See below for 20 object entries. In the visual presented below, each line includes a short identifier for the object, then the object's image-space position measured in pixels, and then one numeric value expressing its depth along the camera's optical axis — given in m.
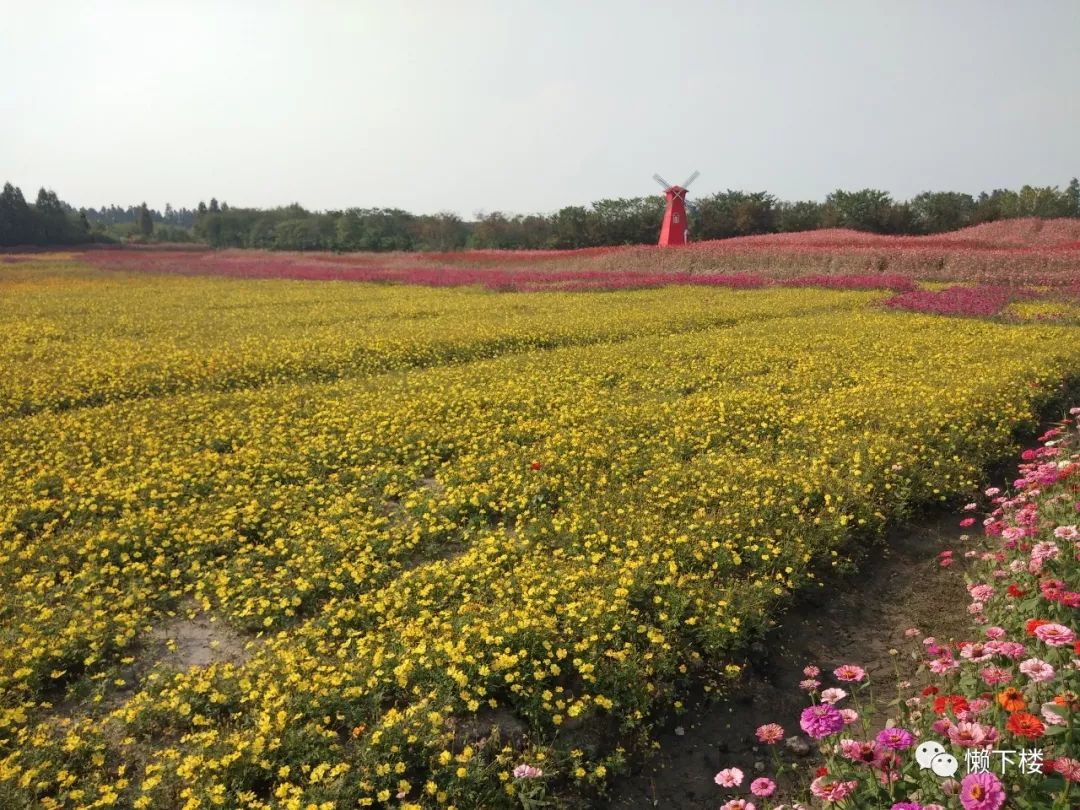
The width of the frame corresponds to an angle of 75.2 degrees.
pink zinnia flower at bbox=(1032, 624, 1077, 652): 3.01
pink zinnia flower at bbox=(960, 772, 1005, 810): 2.33
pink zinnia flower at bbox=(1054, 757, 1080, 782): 2.52
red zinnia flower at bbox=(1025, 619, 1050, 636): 3.26
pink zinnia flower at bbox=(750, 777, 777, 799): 3.14
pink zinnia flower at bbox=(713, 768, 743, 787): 3.24
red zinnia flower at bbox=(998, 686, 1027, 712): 2.73
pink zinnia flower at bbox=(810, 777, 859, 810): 2.82
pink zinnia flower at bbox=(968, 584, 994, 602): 4.48
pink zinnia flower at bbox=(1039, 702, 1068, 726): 2.98
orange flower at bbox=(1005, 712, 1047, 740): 2.52
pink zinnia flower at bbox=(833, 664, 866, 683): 3.61
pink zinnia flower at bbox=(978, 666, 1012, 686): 3.29
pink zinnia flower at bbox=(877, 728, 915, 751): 2.86
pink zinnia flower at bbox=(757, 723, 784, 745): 3.56
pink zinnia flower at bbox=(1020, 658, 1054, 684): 2.96
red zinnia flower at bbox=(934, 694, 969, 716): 3.03
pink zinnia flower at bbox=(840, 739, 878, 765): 2.89
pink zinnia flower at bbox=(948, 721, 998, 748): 2.70
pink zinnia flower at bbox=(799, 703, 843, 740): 3.00
